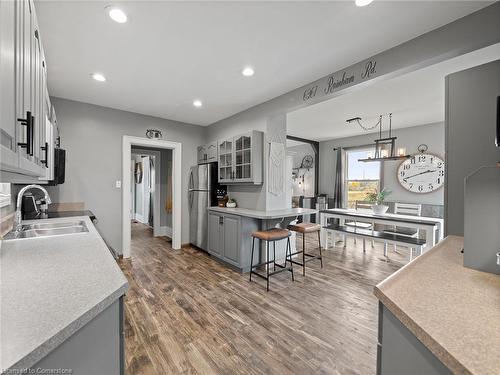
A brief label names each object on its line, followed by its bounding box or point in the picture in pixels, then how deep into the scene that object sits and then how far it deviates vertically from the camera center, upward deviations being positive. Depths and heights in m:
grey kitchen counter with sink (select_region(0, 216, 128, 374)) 0.60 -0.40
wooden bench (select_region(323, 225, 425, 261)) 3.36 -0.81
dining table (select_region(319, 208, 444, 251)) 3.28 -0.54
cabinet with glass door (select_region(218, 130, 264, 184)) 3.56 +0.46
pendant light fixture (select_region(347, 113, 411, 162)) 4.00 +0.80
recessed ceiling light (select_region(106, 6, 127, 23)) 1.71 +1.31
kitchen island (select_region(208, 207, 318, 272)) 3.32 -0.66
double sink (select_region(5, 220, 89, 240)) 1.95 -0.40
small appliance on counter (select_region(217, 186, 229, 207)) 4.14 -0.18
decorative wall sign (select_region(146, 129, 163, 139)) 4.24 +0.97
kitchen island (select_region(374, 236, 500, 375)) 0.55 -0.40
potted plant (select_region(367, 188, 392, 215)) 3.91 -0.30
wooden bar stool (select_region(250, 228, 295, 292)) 2.86 -0.62
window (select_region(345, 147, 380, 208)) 5.78 +0.27
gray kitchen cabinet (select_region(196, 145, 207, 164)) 4.66 +0.67
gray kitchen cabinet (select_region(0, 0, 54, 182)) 0.78 +0.40
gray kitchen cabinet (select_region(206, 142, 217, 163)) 4.33 +0.66
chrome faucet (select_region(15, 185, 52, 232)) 1.83 -0.25
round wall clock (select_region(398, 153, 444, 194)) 4.73 +0.30
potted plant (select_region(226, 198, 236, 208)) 4.05 -0.32
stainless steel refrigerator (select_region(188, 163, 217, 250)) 4.22 -0.23
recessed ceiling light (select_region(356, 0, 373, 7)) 1.62 +1.31
